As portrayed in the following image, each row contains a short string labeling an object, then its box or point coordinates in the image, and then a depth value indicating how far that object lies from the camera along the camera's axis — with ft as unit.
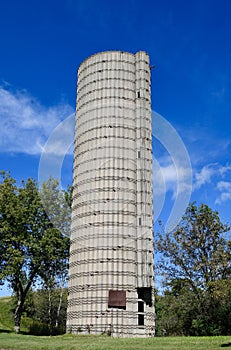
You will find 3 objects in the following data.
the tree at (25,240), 163.12
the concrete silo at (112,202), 136.46
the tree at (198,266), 133.80
